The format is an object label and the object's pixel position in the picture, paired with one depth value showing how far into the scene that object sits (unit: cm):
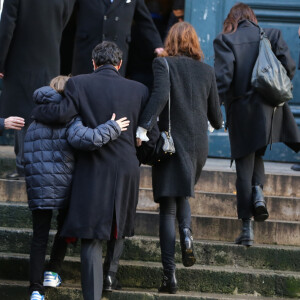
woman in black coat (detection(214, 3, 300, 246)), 1214
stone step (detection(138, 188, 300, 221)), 1300
